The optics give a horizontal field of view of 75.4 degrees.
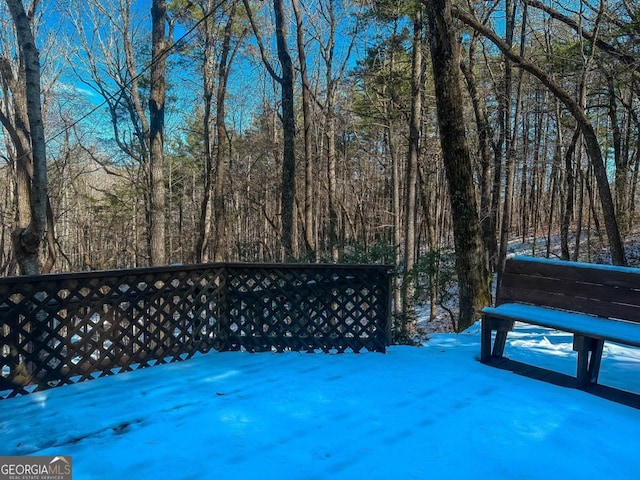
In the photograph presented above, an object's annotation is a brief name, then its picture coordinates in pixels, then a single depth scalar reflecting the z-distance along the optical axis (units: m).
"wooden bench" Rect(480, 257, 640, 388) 3.47
